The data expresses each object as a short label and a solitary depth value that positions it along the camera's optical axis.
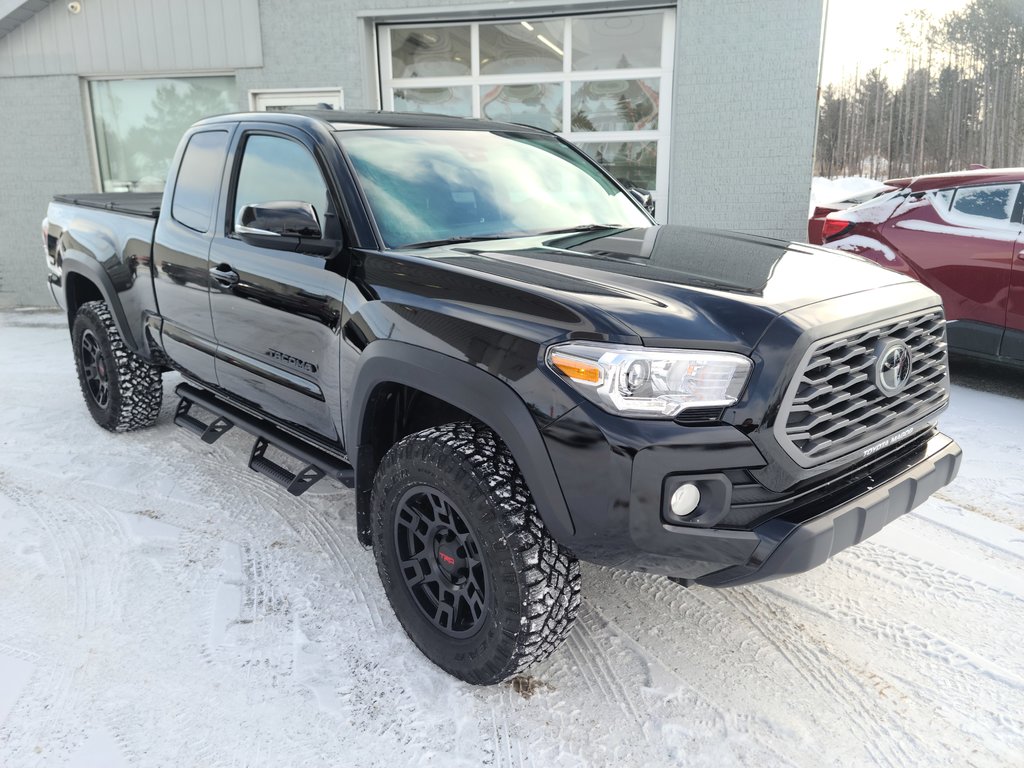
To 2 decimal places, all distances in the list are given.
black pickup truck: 2.05
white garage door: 8.39
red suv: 5.25
